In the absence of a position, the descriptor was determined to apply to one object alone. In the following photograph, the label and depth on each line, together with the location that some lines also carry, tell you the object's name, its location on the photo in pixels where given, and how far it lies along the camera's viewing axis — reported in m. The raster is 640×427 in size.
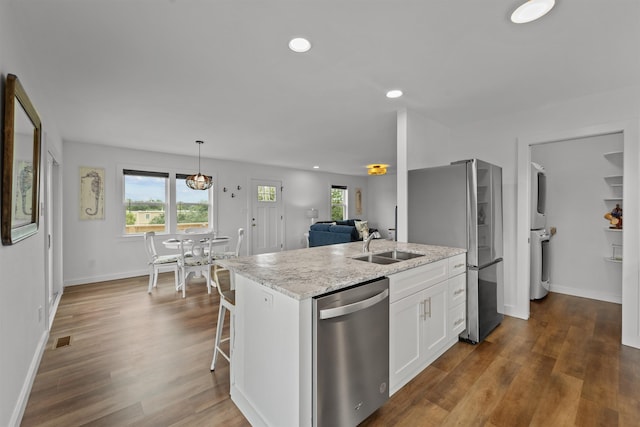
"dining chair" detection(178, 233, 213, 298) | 4.16
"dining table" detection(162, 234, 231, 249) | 4.33
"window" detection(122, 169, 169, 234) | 5.20
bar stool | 2.04
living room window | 8.88
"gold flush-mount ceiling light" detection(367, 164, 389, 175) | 5.84
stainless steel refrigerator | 2.62
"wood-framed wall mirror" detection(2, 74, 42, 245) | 1.41
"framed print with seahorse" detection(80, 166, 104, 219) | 4.73
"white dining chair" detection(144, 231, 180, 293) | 4.28
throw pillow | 6.50
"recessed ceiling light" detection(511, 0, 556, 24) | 1.52
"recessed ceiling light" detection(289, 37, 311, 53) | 1.87
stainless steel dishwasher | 1.37
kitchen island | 1.34
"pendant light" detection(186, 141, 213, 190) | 4.85
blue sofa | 6.10
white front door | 6.96
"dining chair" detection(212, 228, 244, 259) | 4.56
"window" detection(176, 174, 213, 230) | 5.76
